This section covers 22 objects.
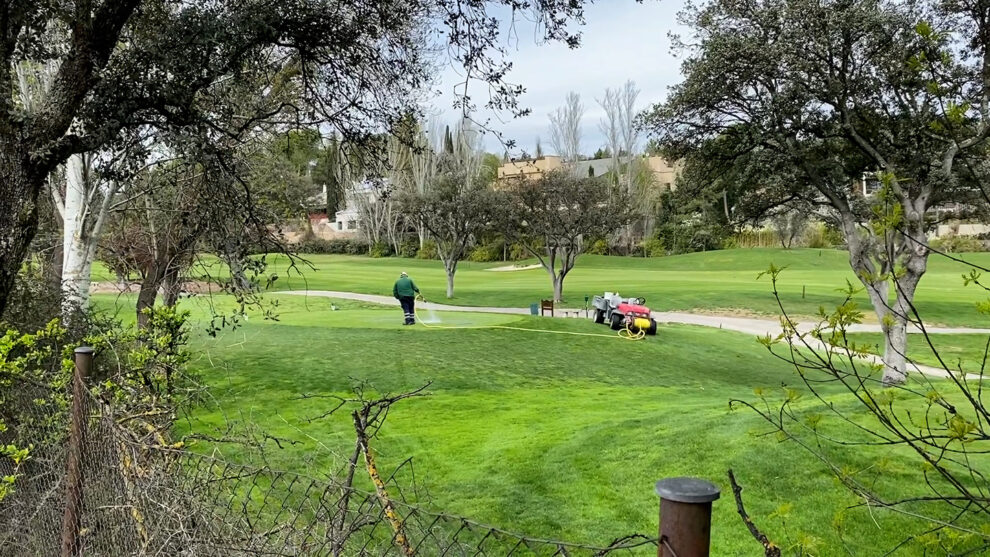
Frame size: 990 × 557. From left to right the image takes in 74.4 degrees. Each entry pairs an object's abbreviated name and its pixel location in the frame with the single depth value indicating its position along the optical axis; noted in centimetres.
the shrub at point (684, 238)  5075
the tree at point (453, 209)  2828
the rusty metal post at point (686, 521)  127
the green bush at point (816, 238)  4994
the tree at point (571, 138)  6062
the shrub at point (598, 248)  5272
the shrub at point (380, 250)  5622
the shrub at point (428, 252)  5328
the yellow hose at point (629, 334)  1736
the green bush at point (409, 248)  5550
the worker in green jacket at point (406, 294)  1825
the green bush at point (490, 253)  5478
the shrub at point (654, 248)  5253
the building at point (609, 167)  6194
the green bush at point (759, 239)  5381
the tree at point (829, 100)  1073
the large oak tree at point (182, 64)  448
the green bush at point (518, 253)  5178
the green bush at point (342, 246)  5931
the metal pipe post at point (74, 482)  297
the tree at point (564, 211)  2659
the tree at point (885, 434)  200
